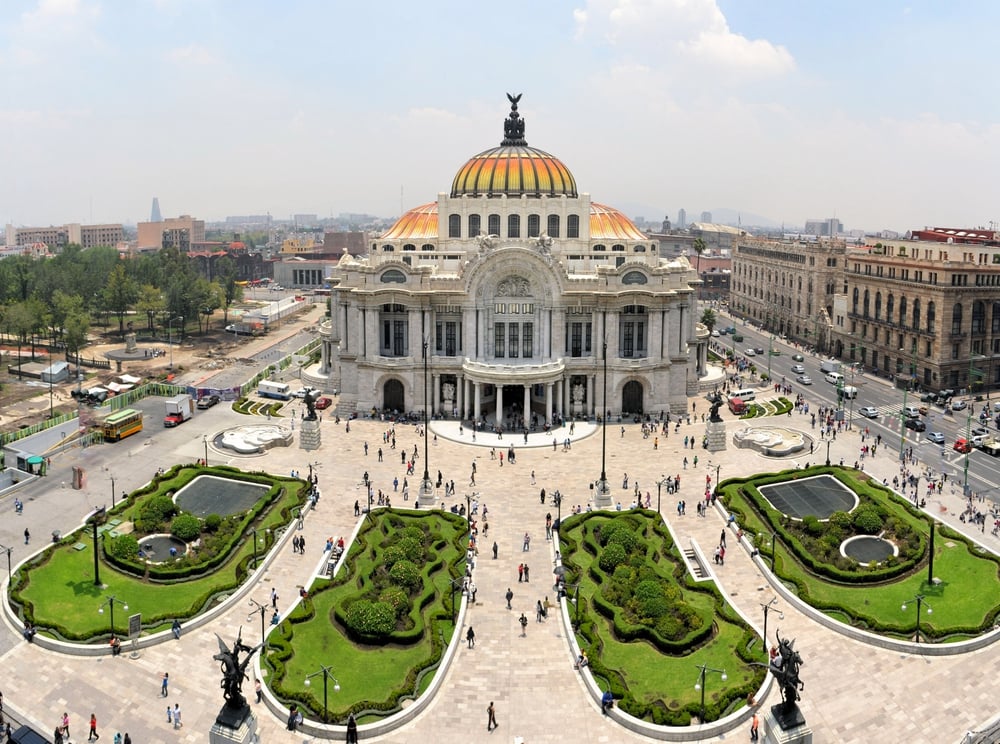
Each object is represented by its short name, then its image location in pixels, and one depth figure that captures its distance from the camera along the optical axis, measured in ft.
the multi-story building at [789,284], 449.48
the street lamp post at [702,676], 124.87
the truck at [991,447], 249.96
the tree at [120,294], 466.95
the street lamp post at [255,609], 148.28
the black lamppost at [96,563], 161.07
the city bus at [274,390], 318.45
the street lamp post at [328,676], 129.49
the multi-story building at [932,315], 328.08
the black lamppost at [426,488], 209.15
